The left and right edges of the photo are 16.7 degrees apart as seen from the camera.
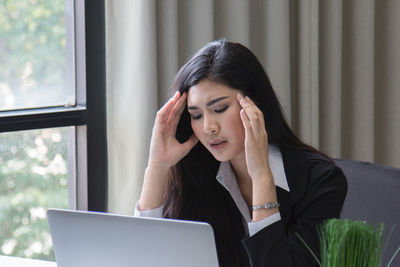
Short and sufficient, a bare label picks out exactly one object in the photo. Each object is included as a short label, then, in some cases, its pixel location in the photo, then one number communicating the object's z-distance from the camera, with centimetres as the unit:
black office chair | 278
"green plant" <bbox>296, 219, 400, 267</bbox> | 220
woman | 268
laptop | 235
